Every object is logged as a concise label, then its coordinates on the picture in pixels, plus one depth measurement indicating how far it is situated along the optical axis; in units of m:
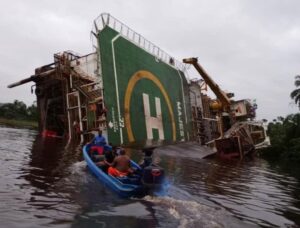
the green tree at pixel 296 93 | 30.02
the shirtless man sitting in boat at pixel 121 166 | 6.95
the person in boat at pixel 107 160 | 7.78
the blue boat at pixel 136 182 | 6.17
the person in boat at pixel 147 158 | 6.67
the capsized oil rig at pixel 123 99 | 14.82
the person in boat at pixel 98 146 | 9.32
